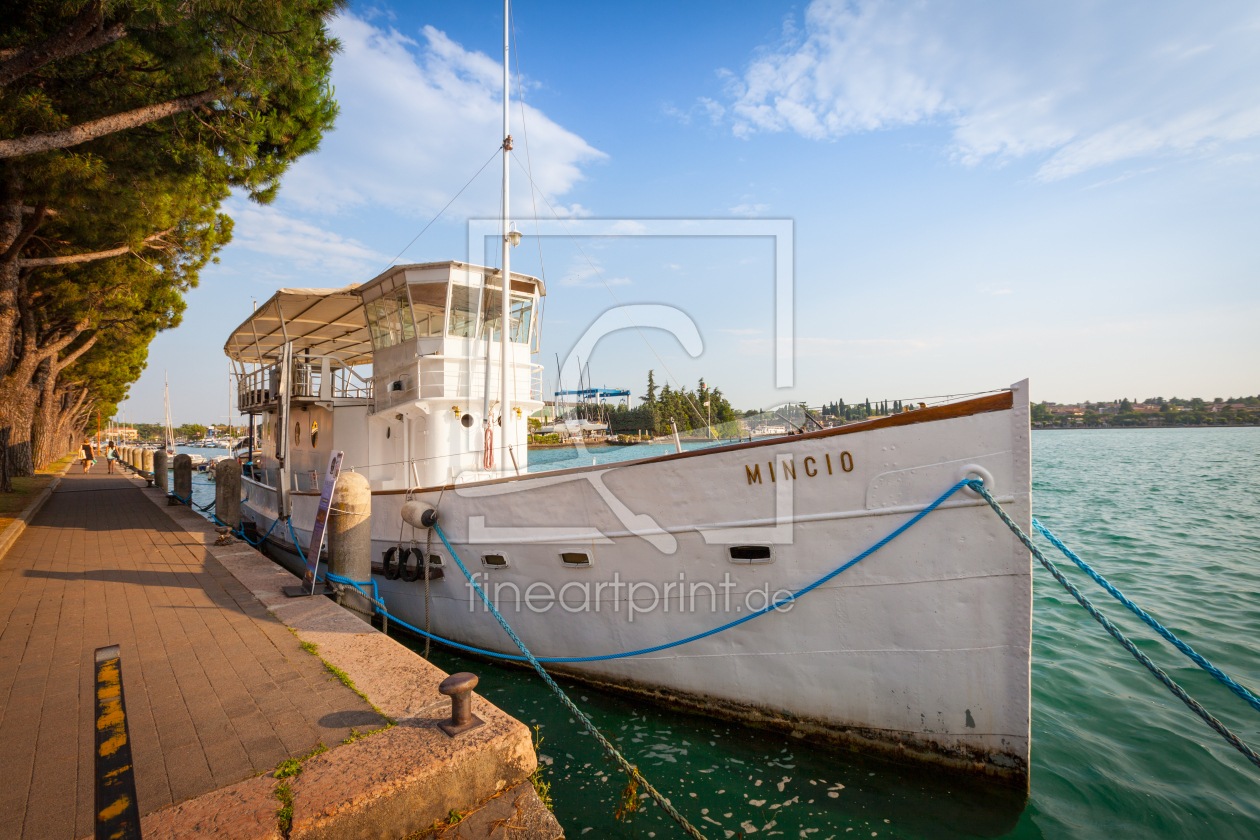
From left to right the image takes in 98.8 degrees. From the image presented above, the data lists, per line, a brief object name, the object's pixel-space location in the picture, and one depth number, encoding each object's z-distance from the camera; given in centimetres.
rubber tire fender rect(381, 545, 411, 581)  710
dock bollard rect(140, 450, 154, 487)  2508
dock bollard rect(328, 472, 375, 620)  611
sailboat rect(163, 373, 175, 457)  4956
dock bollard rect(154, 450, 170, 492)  1702
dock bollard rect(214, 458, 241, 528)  1103
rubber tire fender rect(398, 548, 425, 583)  698
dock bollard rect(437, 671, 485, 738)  308
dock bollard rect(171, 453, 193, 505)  1468
